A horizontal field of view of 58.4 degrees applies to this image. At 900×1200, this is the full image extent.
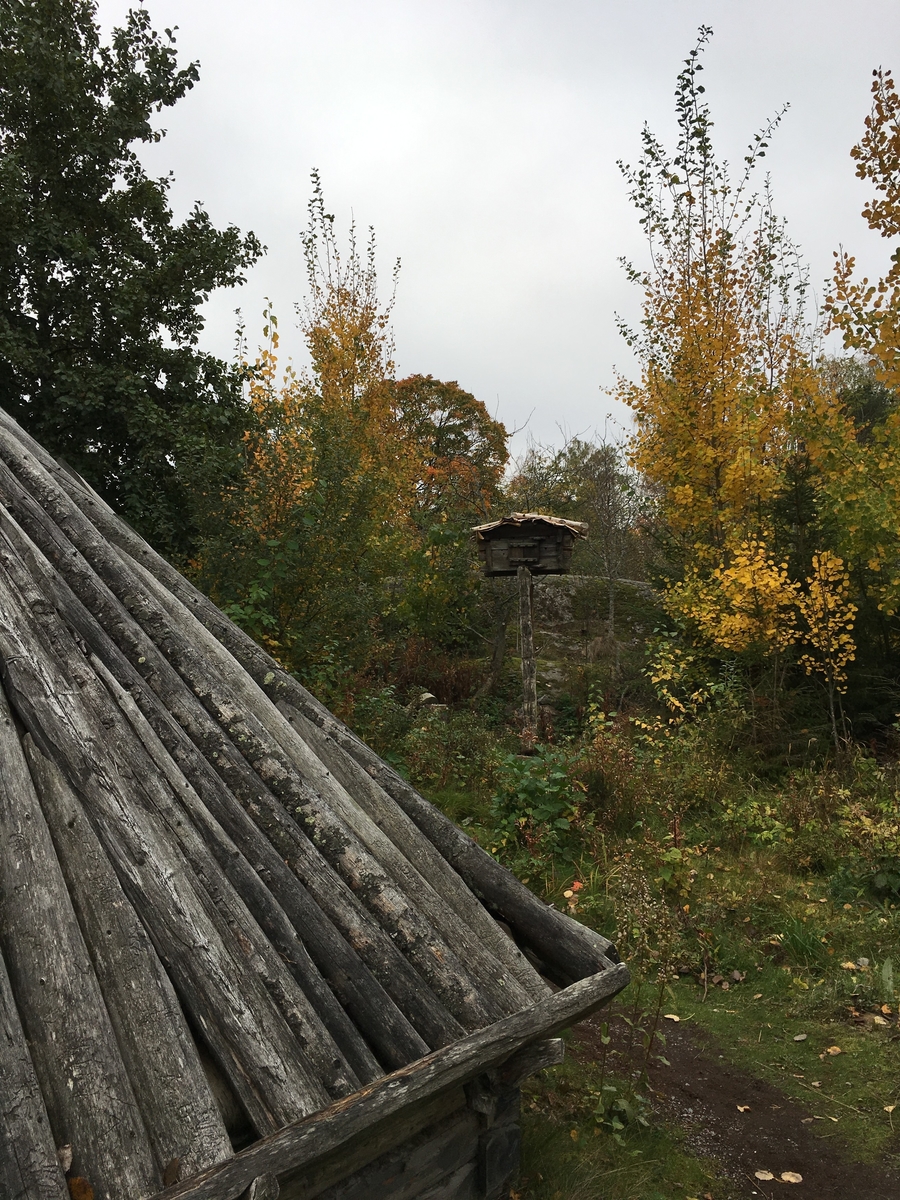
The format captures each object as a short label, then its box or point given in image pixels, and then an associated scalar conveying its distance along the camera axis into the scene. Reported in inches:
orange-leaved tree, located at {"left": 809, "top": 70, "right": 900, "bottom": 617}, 223.0
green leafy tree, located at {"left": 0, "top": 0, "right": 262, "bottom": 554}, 346.9
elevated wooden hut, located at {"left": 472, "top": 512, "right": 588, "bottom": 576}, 411.8
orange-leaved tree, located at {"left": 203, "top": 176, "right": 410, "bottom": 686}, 289.9
